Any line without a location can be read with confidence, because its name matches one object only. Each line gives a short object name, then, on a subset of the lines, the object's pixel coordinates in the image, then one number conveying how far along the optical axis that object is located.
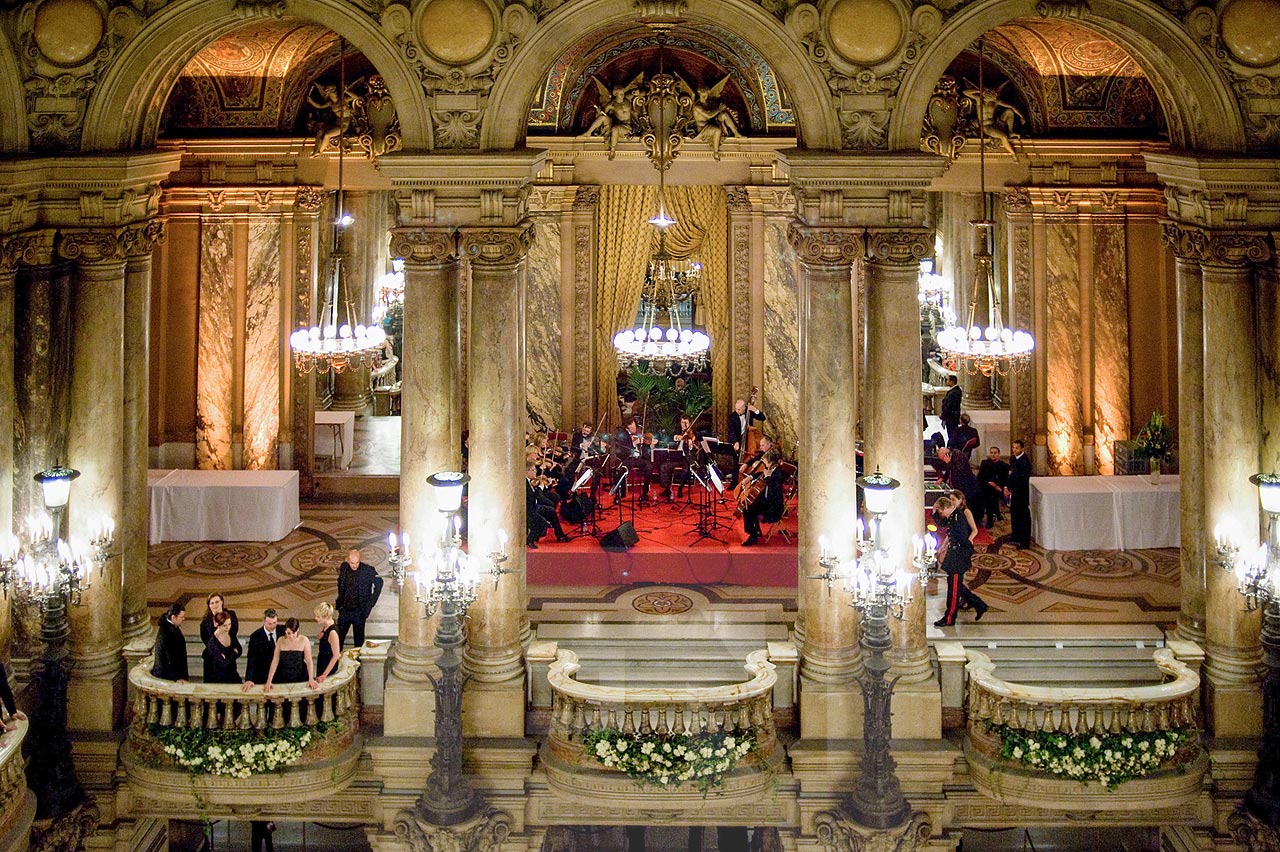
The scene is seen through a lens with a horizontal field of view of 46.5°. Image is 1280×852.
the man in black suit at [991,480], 18.52
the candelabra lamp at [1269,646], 12.55
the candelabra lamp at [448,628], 12.15
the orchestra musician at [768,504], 16.91
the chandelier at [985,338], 17.31
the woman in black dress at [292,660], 12.93
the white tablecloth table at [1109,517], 17.58
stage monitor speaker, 16.88
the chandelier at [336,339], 17.86
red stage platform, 16.58
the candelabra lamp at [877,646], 12.13
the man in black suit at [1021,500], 17.91
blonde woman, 12.95
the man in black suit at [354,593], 13.91
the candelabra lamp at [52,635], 12.59
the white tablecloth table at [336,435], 21.44
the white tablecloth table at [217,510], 17.94
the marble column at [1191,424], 13.69
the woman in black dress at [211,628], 13.07
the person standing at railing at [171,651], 13.02
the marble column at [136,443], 13.98
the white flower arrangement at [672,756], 12.61
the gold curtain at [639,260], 21.36
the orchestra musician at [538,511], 16.88
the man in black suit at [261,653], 12.98
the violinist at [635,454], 18.75
